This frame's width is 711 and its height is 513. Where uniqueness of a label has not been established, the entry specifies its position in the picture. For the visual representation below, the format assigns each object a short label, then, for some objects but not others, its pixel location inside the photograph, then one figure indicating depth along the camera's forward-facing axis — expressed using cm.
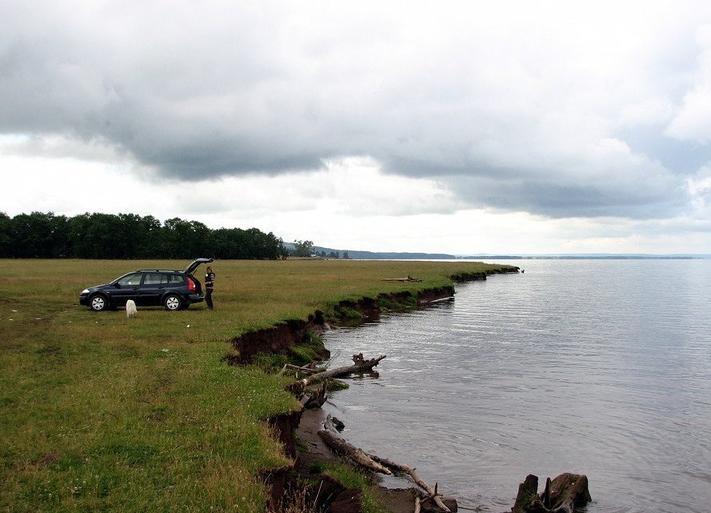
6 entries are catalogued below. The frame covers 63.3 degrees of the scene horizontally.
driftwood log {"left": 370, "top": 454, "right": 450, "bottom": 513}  1211
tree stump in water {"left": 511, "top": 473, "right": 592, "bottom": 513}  1200
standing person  3278
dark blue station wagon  3147
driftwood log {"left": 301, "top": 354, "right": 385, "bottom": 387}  2189
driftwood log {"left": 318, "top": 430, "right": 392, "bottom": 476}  1398
